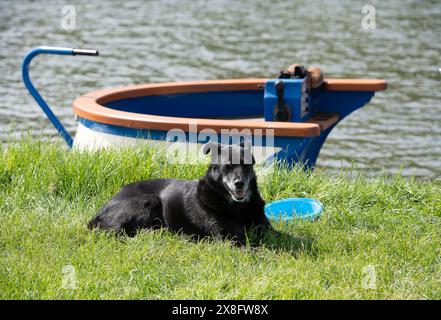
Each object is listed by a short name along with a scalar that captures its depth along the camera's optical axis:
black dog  10.66
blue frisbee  12.10
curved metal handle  17.60
